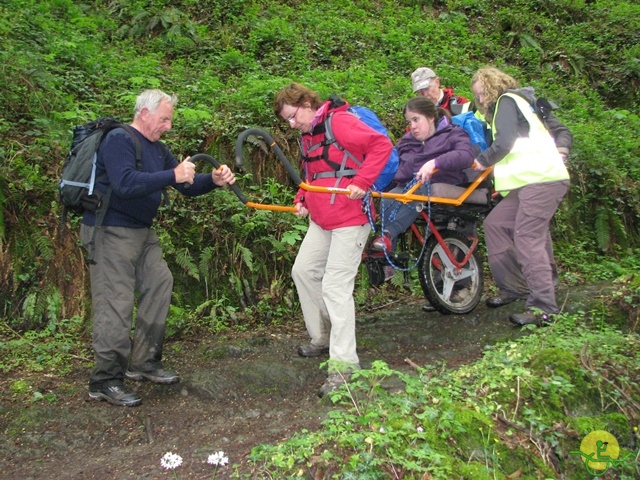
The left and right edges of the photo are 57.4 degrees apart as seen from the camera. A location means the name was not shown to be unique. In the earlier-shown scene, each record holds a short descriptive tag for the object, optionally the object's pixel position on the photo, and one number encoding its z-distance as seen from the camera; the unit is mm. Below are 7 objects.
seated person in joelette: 5754
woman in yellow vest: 5566
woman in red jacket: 4770
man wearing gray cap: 6809
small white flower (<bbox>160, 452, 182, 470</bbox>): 3168
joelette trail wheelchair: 5988
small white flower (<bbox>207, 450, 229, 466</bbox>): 3217
